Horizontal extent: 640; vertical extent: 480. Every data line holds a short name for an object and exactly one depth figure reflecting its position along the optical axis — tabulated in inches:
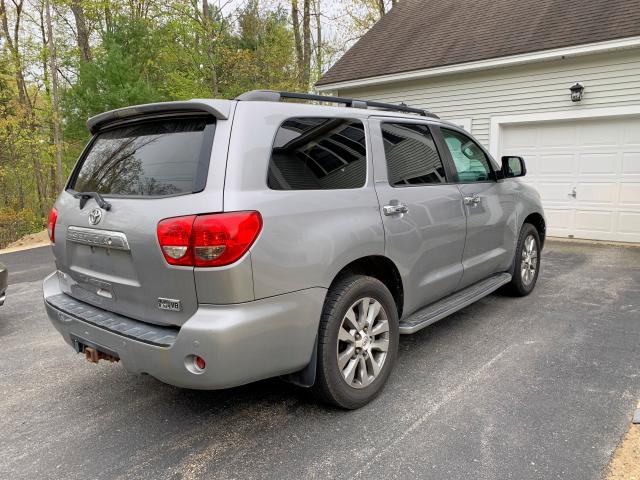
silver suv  90.4
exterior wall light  328.8
